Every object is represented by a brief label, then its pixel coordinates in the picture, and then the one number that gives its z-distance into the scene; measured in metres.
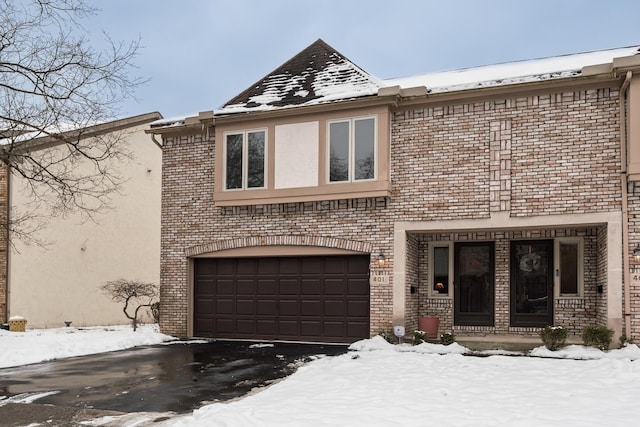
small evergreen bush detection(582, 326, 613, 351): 11.31
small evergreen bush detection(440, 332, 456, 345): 12.52
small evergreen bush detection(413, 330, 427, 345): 12.55
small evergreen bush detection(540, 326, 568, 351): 11.66
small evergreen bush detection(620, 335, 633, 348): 11.36
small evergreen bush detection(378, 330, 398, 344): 13.04
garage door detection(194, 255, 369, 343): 14.03
